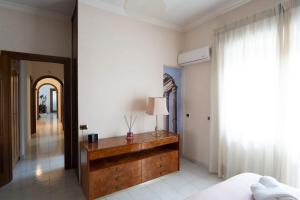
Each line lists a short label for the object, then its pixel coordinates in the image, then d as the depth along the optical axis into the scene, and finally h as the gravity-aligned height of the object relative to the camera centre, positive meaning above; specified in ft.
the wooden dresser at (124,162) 7.29 -3.08
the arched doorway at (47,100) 42.85 -0.38
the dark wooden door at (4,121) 8.28 -1.08
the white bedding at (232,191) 4.25 -2.47
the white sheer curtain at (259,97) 6.69 +0.08
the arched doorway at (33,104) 19.30 -0.64
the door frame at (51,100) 45.99 -0.39
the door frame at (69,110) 9.98 -0.70
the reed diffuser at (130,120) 9.89 -1.30
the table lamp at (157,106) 9.37 -0.42
